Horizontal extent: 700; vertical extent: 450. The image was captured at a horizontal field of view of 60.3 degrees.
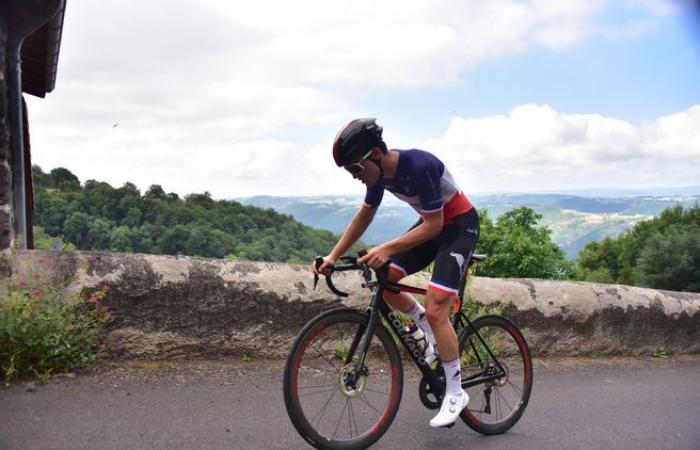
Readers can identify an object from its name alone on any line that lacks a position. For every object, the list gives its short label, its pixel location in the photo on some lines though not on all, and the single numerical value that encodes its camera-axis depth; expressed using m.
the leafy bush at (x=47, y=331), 3.86
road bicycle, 3.34
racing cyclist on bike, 3.30
